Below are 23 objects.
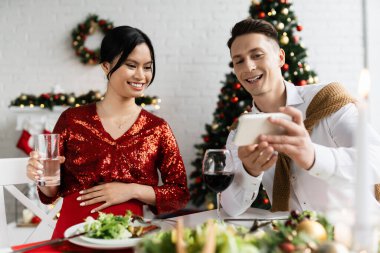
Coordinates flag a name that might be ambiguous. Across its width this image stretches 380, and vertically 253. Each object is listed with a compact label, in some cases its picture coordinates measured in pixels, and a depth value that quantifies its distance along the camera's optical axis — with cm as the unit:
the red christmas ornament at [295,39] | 359
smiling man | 131
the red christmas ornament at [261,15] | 358
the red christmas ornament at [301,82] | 351
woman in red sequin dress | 170
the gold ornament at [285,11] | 359
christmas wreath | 445
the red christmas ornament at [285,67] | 349
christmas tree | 355
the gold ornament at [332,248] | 66
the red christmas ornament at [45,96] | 411
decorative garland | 412
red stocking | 424
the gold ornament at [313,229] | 84
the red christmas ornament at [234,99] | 368
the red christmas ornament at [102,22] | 443
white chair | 180
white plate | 100
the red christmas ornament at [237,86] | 367
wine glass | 130
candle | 56
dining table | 102
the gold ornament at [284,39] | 349
